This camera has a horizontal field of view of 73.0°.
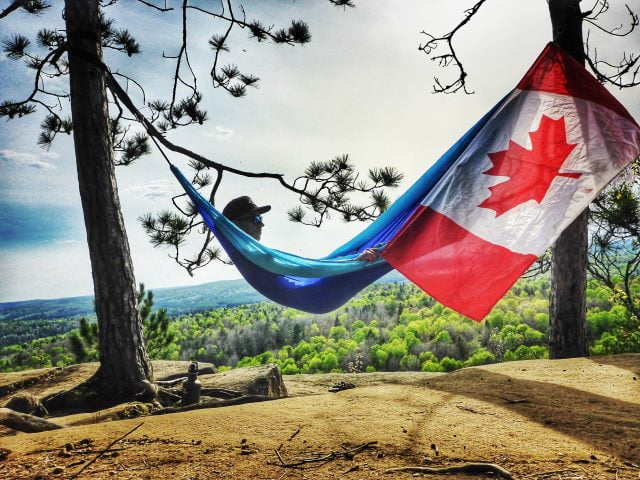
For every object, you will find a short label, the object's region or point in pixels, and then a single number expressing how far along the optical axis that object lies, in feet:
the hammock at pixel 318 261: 8.27
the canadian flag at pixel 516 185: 6.29
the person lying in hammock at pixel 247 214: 10.89
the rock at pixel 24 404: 9.04
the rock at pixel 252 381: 10.44
